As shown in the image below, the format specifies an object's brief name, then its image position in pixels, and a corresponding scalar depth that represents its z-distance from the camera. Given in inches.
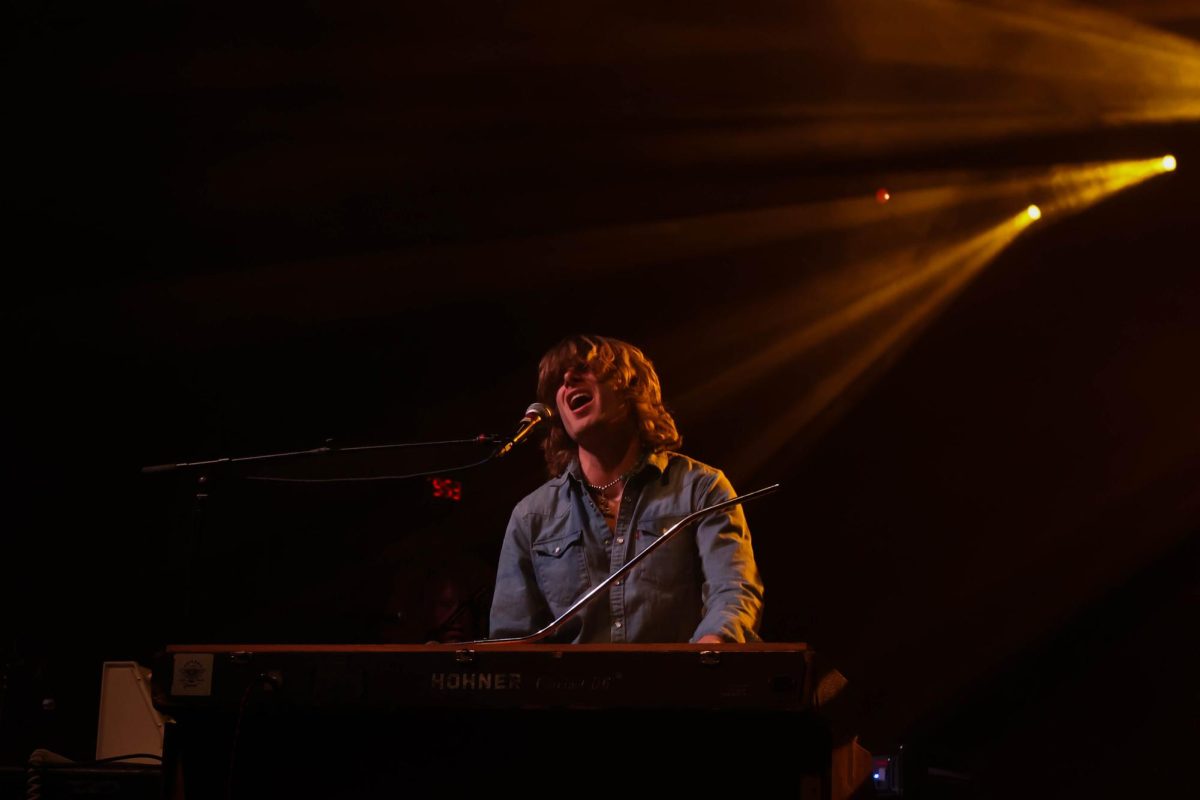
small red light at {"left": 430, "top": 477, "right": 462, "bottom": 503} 247.0
